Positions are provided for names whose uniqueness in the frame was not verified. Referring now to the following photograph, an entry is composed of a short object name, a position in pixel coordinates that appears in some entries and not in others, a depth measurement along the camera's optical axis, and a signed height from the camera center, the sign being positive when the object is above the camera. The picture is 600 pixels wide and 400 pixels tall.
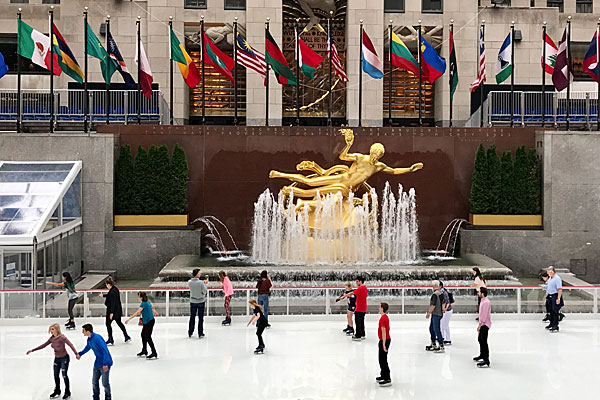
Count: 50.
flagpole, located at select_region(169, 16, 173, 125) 23.23 +3.20
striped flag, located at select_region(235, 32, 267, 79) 22.98 +4.62
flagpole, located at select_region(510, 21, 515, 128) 23.62 +4.51
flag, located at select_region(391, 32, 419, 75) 23.55 +4.77
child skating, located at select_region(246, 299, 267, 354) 11.86 -2.22
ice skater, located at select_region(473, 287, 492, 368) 11.12 -2.23
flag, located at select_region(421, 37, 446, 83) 23.50 +4.61
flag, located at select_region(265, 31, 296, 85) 23.30 +4.63
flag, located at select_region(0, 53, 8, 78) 20.75 +3.81
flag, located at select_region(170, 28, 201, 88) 23.00 +4.49
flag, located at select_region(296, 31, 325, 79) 23.20 +4.65
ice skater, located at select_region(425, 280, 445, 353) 12.08 -2.23
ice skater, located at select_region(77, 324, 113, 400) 9.21 -2.29
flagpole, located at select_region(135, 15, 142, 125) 22.50 +4.30
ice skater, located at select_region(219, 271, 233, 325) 14.19 -2.09
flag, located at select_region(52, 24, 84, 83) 21.75 +4.42
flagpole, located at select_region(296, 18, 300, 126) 23.36 +4.98
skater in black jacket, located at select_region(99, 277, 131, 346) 12.65 -2.15
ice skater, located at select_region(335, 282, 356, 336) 13.52 -2.42
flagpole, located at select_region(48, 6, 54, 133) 21.48 +3.88
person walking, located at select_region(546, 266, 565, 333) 14.01 -2.12
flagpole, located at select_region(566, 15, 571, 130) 22.78 +4.49
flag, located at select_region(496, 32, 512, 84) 23.41 +4.57
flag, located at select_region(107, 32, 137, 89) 22.23 +4.38
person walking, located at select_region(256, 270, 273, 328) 13.64 -1.96
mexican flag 21.30 +4.65
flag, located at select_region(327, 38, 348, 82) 23.59 +4.69
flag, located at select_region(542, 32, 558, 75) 23.75 +5.00
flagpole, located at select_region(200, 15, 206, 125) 23.23 +5.14
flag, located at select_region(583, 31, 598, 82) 22.89 +4.61
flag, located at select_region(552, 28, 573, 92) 22.69 +4.28
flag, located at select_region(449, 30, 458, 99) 24.25 +4.35
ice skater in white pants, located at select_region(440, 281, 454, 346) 12.81 -2.49
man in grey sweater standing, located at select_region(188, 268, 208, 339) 13.23 -2.09
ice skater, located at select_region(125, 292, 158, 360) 11.41 -2.20
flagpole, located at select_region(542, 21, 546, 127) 23.58 +4.91
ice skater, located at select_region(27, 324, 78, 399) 9.58 -2.37
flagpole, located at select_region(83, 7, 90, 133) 22.86 +2.92
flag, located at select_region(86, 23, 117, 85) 22.06 +4.51
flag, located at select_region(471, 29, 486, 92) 23.59 +4.51
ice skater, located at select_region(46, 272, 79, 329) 13.66 -2.14
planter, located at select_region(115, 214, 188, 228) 21.69 -0.88
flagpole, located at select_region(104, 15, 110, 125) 22.05 +4.11
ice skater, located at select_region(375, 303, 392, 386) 10.35 -2.36
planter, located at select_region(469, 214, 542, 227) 22.34 -0.82
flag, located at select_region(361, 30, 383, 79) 23.44 +4.63
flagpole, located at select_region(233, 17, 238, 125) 23.51 +5.26
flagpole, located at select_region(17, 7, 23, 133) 22.38 +2.79
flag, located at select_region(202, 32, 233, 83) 23.30 +4.66
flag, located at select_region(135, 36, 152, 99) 22.64 +4.00
